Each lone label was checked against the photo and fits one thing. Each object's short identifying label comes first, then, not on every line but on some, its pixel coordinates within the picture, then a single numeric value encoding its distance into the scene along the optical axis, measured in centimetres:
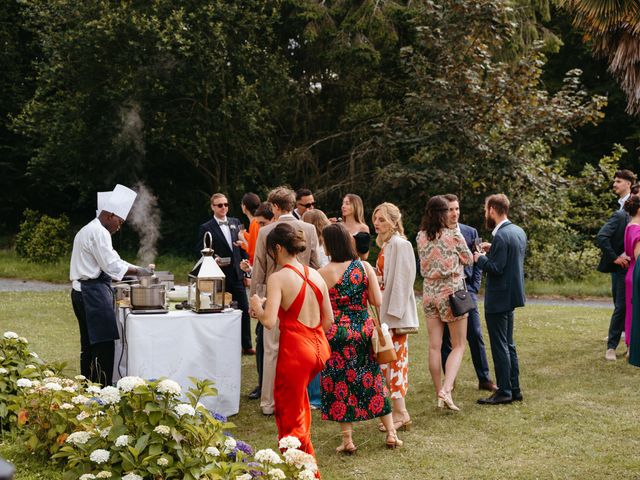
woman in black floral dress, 570
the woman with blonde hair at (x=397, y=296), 644
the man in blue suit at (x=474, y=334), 782
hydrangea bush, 387
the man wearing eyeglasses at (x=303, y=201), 861
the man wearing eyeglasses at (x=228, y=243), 918
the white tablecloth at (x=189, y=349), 630
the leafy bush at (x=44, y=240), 2273
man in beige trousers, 675
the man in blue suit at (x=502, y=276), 703
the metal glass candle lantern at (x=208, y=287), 658
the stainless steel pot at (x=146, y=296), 646
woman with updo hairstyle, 497
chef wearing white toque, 661
